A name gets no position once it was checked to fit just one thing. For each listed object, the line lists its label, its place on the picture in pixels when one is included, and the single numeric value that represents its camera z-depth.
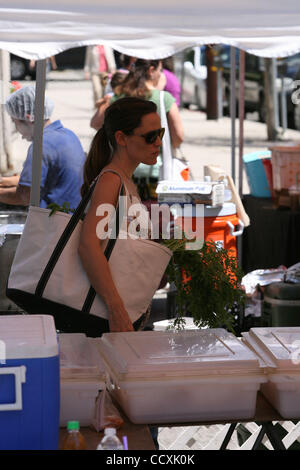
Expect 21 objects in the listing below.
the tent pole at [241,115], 10.74
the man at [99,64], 22.07
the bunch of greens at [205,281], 5.44
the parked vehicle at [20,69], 32.53
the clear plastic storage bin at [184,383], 3.93
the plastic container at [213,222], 9.73
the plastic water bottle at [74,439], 3.49
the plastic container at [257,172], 11.30
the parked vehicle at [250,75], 25.30
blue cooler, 3.41
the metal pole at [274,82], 21.52
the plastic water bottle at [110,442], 3.45
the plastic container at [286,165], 10.46
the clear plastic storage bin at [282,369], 4.06
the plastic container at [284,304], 8.51
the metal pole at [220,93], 26.47
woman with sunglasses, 5.29
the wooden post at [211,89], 25.29
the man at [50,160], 8.52
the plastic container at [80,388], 3.91
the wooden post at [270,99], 21.58
